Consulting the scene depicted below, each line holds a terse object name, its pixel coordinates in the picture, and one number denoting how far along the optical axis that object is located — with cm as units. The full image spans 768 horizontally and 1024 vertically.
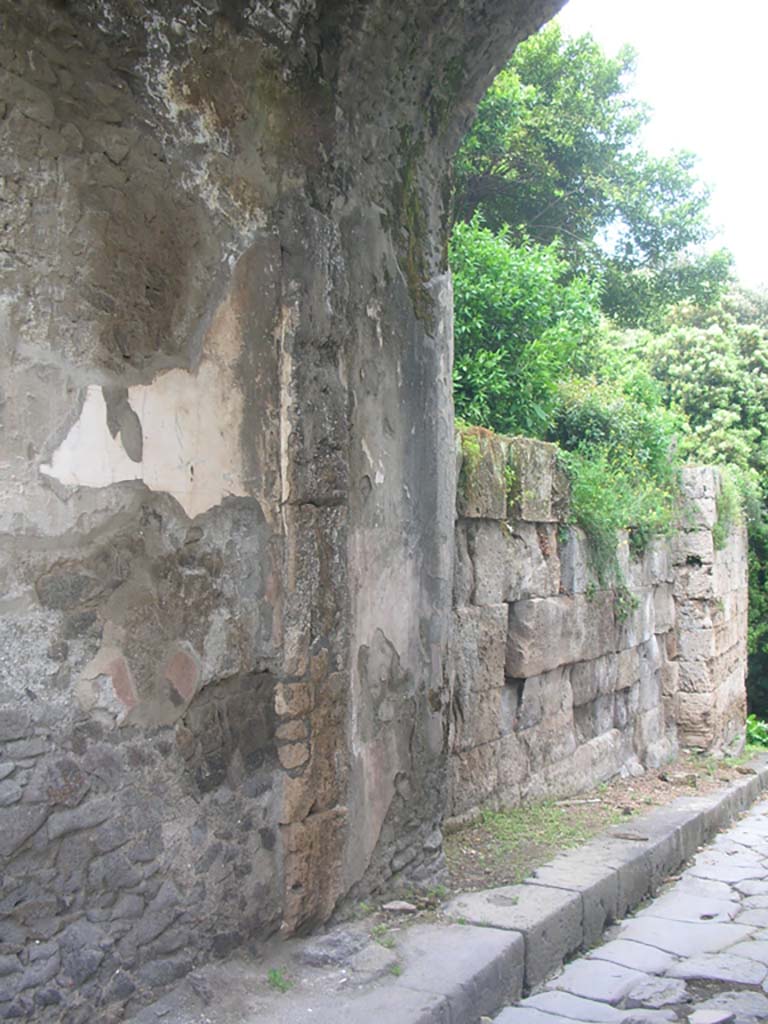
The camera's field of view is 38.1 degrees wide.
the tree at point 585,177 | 1459
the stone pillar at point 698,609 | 955
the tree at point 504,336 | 761
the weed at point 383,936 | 394
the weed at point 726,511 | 978
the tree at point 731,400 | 1469
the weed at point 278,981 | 352
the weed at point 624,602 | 775
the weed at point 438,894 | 444
